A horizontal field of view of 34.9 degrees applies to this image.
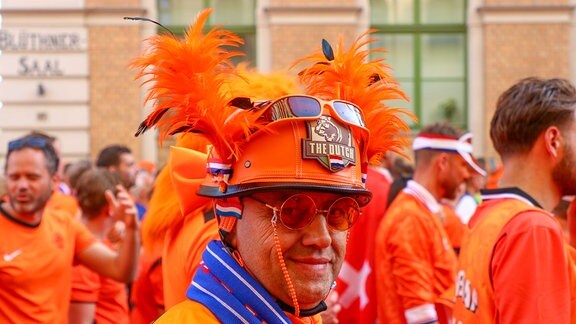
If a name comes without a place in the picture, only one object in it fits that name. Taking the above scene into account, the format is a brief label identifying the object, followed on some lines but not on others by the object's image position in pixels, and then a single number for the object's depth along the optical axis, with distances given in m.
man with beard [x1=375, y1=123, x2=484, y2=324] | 5.04
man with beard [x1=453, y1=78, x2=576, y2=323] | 3.00
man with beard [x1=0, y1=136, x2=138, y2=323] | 4.52
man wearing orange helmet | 2.17
